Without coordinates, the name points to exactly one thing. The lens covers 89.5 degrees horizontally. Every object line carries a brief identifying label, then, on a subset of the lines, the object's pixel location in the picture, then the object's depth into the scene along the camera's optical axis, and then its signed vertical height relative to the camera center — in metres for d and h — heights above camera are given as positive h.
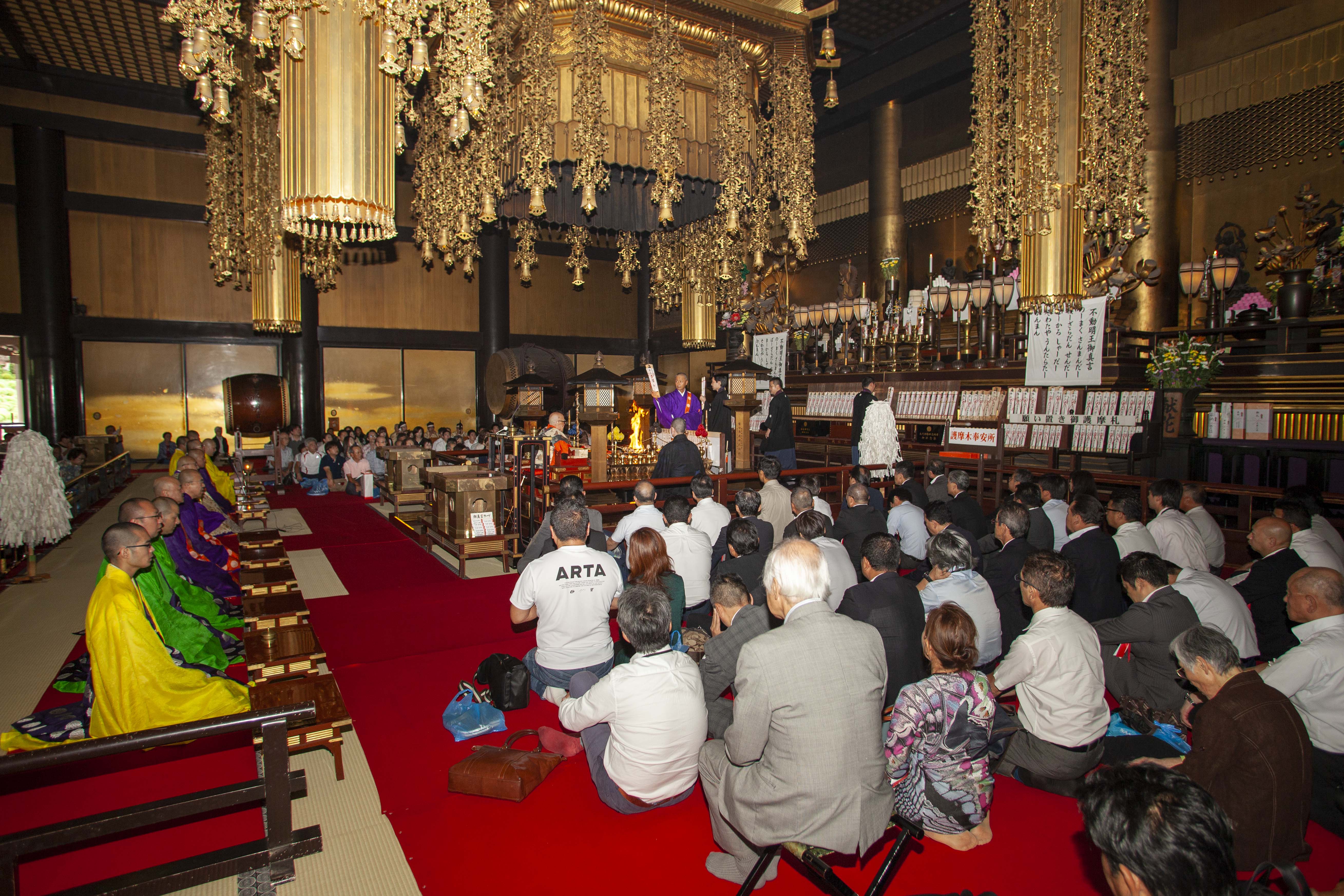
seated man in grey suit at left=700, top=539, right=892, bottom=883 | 1.80 -0.84
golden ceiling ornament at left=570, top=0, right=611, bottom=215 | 5.43 +2.59
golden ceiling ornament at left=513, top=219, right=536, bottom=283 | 8.38 +2.09
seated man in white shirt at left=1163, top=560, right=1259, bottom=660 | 3.10 -0.89
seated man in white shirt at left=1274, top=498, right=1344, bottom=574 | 3.72 -0.72
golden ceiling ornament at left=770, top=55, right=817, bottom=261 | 6.43 +2.63
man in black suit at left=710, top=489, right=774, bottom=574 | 4.59 -0.66
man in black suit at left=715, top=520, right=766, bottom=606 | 3.65 -0.79
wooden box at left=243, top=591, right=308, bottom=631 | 3.52 -1.04
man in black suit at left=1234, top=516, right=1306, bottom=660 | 3.57 -0.93
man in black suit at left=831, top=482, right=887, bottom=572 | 4.64 -0.75
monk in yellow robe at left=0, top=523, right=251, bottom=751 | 2.78 -1.03
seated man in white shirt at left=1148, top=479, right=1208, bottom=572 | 4.31 -0.82
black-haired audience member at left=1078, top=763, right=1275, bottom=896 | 1.07 -0.69
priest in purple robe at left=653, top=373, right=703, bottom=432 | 9.09 +0.09
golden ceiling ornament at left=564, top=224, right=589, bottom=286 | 8.69 +2.20
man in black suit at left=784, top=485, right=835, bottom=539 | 4.65 -0.60
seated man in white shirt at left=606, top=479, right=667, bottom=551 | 4.57 -0.69
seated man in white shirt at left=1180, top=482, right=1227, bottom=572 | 4.83 -0.81
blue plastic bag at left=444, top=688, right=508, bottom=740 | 3.16 -1.44
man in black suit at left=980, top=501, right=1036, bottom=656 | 3.66 -0.85
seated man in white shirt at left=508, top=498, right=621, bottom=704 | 3.07 -0.85
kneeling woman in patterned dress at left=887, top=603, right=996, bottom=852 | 2.14 -1.03
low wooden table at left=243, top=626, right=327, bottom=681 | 3.05 -1.11
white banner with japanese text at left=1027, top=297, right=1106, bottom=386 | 7.94 +0.81
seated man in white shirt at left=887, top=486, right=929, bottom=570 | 5.04 -0.87
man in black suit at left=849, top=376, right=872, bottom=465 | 8.59 +0.05
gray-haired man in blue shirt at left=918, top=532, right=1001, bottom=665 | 3.08 -0.80
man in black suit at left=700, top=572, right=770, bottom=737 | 2.63 -0.88
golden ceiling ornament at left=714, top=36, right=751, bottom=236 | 6.03 +2.56
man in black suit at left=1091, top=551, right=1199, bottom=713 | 2.82 -0.91
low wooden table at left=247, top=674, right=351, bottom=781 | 2.68 -1.19
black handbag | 3.37 -1.34
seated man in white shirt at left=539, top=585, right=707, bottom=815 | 2.24 -0.99
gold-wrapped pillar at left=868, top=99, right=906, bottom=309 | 12.26 +4.01
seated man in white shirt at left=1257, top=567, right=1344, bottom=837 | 2.36 -0.93
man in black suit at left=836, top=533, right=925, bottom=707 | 2.89 -0.87
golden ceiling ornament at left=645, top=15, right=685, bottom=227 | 5.68 +2.61
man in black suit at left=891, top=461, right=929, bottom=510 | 5.64 -0.59
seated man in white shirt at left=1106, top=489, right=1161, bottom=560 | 4.09 -0.70
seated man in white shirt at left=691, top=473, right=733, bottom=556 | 4.87 -0.71
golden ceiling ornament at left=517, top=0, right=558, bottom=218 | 5.45 +2.61
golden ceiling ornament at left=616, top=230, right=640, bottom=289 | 9.32 +2.21
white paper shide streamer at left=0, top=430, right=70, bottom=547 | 6.09 -0.71
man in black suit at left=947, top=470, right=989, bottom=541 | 5.04 -0.71
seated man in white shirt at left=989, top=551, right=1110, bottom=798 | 2.49 -0.99
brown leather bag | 2.63 -1.41
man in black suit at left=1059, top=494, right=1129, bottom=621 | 3.74 -0.90
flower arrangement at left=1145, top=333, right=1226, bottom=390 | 7.26 +0.50
